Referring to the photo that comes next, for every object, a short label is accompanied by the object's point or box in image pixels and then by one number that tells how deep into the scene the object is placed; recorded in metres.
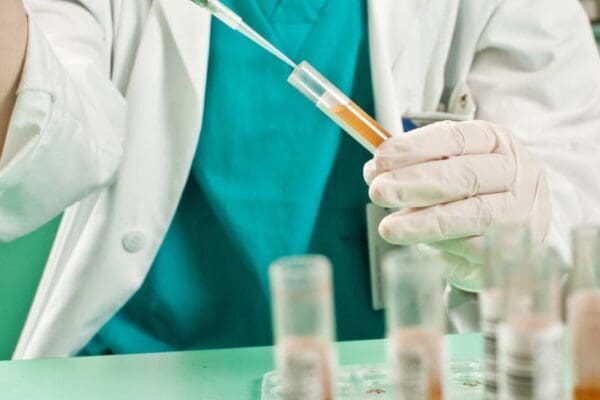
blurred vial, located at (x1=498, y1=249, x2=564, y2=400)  0.82
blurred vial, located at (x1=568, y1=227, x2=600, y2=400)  0.83
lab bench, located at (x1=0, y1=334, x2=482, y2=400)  1.02
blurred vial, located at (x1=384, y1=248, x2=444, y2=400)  0.82
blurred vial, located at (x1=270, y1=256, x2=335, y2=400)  0.82
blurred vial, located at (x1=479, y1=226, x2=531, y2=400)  0.82
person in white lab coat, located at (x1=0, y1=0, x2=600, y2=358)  1.12
